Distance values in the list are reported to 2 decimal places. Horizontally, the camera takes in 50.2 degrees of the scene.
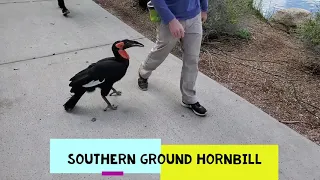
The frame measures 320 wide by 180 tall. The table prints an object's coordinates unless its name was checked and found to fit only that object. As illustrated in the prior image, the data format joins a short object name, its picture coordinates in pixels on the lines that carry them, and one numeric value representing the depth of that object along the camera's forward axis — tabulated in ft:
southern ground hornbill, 9.40
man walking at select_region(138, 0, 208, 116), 8.68
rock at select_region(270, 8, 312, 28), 19.39
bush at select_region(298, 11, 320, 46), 13.24
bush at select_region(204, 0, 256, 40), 15.24
